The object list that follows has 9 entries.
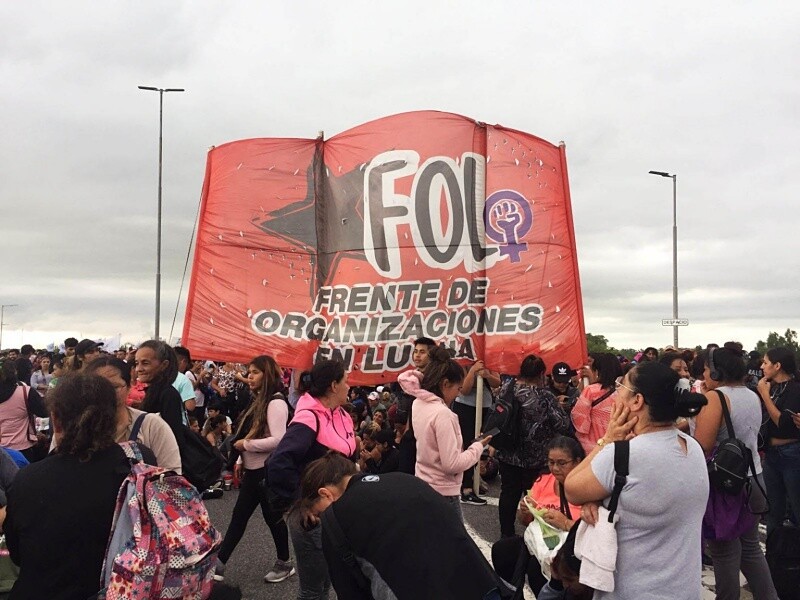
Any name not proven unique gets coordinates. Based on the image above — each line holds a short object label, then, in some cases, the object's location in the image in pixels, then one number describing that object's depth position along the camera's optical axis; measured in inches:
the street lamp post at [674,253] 881.5
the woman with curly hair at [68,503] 92.5
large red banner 262.8
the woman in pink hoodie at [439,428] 151.6
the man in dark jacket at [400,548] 80.7
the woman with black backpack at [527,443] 198.1
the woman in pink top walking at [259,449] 182.7
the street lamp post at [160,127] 730.2
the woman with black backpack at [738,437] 144.3
